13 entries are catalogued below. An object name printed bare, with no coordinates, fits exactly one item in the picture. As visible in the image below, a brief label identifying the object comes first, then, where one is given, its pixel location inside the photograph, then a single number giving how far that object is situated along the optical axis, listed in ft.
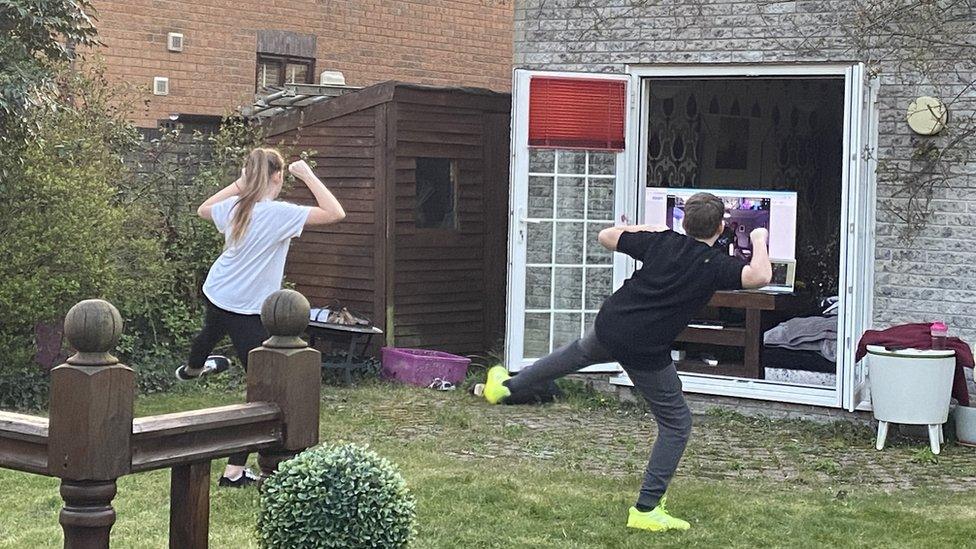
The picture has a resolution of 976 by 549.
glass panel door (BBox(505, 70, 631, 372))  33.60
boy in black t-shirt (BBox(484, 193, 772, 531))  19.33
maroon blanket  28.50
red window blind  33.12
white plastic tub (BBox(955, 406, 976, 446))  28.45
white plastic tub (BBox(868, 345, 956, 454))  27.71
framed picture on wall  42.37
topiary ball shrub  13.55
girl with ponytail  21.88
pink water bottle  28.22
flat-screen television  34.19
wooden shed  37.50
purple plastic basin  36.04
